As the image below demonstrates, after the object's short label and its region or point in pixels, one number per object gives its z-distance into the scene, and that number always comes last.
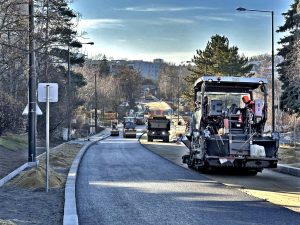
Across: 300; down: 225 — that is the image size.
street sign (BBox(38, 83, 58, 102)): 14.34
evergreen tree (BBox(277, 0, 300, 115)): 41.39
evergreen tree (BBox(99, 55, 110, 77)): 152.02
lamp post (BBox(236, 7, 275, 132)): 31.27
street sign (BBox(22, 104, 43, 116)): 20.34
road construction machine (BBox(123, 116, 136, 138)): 70.25
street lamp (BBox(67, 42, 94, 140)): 46.34
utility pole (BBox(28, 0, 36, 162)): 19.55
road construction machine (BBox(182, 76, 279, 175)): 18.56
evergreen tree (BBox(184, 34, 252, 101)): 68.88
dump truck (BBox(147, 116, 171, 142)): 55.44
